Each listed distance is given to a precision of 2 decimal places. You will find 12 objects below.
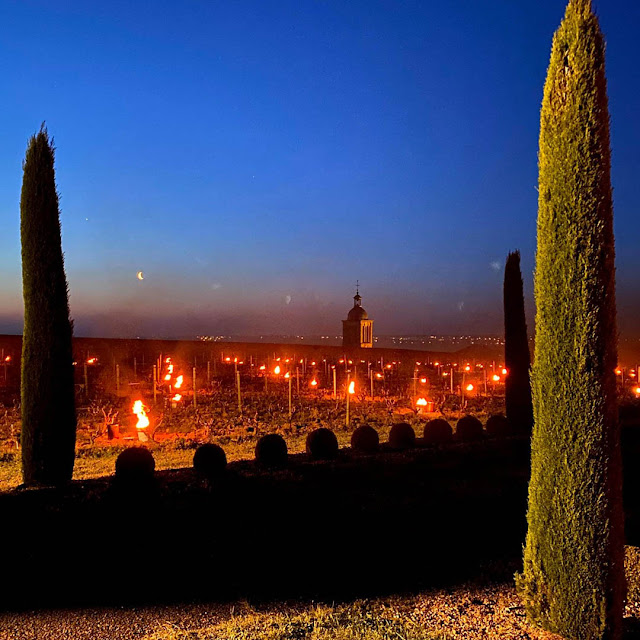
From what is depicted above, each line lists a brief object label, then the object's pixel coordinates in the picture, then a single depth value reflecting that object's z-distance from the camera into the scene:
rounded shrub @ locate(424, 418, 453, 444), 14.16
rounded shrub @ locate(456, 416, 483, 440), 14.45
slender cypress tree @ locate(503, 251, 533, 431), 16.94
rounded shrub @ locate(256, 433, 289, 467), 11.13
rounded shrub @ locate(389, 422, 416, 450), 13.20
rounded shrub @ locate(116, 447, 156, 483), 9.02
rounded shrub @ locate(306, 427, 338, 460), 11.98
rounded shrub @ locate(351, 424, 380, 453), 12.89
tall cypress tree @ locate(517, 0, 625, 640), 4.61
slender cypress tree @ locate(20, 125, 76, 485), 10.32
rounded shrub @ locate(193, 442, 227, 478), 10.27
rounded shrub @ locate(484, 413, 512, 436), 15.30
